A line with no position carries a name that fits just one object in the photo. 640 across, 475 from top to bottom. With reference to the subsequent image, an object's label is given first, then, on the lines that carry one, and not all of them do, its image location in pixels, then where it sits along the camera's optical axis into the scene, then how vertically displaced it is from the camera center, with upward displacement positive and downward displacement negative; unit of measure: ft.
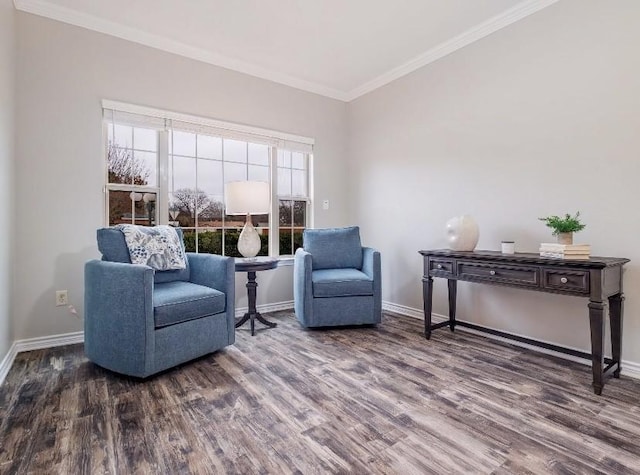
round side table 9.58 -1.23
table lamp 9.98 +1.15
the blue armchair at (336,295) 10.07 -1.69
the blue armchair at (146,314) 6.76 -1.60
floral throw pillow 8.23 -0.22
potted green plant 7.03 +0.18
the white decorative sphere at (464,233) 8.85 +0.08
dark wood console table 6.30 -0.86
